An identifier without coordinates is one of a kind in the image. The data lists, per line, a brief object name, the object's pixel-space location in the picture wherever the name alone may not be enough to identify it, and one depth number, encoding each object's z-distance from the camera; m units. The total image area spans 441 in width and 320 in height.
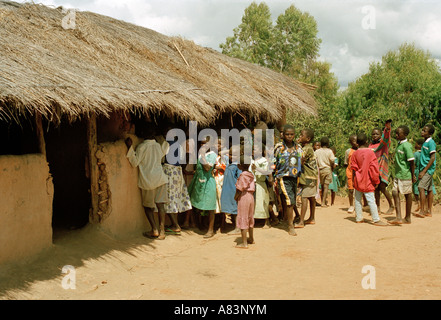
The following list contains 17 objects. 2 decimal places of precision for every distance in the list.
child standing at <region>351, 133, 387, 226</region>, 7.51
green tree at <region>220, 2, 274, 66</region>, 30.33
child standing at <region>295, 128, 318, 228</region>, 7.36
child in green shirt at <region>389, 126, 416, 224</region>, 7.66
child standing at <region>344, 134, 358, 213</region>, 8.94
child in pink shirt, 6.32
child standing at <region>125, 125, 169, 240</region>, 6.46
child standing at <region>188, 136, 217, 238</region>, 7.06
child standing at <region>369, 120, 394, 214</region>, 7.83
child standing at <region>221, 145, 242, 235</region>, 7.11
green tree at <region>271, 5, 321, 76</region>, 31.58
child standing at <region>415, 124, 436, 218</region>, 7.89
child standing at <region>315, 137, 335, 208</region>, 9.56
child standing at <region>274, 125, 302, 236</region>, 7.05
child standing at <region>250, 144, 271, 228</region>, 7.34
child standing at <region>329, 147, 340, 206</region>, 10.32
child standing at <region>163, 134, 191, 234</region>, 6.79
